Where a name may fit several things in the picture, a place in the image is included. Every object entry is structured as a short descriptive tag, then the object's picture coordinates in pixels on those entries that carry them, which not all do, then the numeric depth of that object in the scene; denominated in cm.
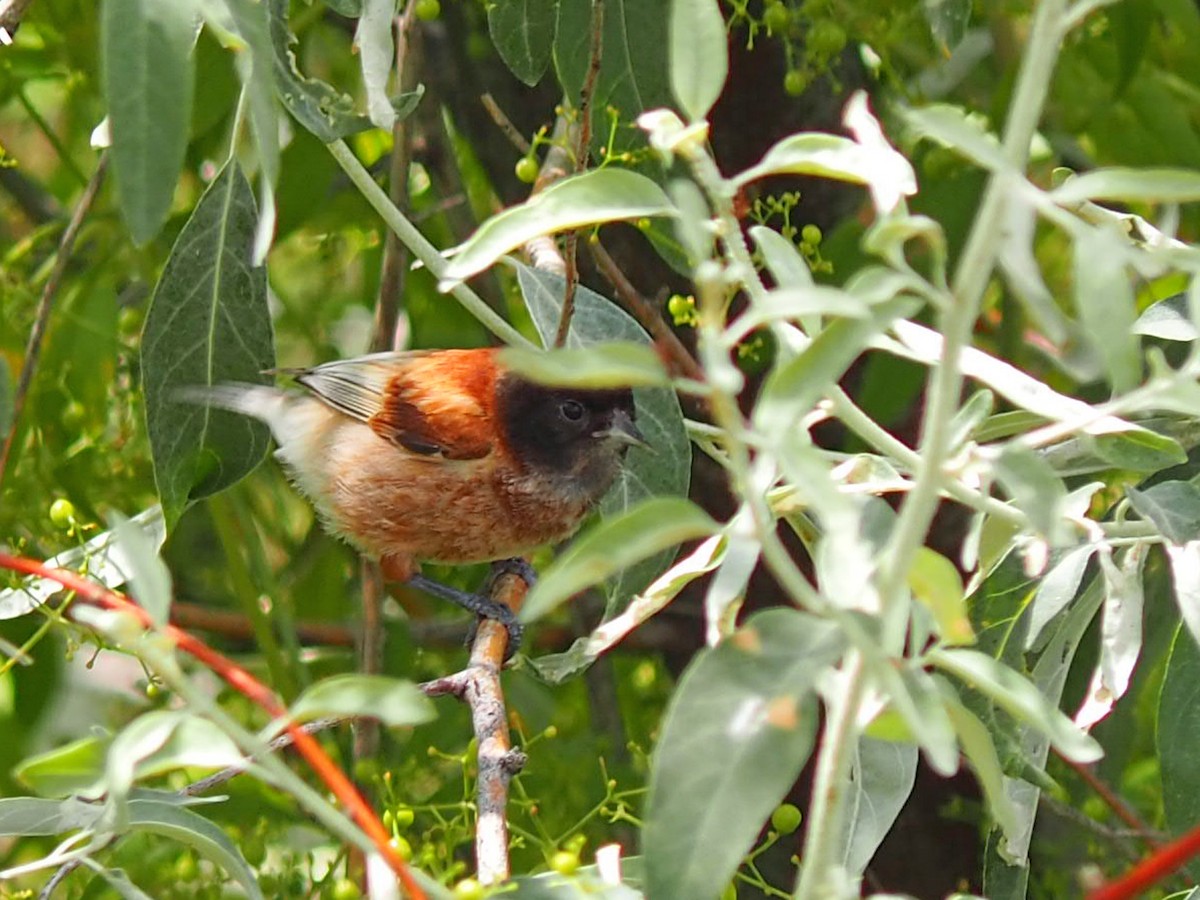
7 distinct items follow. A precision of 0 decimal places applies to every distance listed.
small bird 747
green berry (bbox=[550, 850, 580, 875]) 360
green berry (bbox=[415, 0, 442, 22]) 612
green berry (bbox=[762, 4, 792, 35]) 597
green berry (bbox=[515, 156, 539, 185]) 584
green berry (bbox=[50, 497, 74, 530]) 572
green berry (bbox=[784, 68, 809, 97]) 634
